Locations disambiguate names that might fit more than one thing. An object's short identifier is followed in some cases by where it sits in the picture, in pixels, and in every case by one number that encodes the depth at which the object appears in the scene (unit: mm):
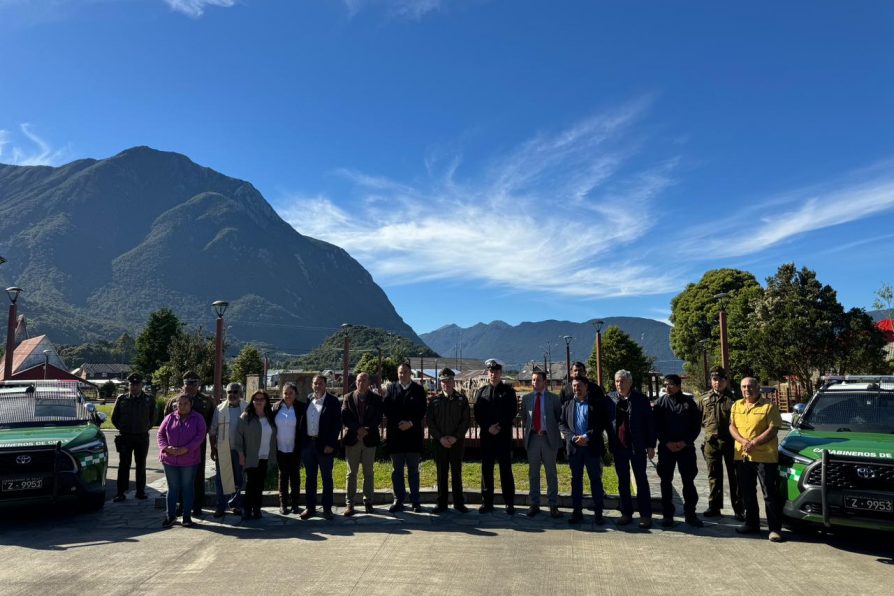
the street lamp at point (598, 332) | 19681
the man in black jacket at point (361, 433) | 7695
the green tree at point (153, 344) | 61562
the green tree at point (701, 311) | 41844
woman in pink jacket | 7254
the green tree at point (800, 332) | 24125
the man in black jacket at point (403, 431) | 7703
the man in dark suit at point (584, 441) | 7188
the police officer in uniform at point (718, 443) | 7348
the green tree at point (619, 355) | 45656
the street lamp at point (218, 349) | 12289
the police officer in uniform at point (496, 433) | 7664
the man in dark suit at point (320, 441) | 7551
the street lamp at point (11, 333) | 13992
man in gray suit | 7512
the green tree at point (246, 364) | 55469
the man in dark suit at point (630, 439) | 7047
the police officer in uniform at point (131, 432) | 8992
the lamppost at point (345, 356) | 24730
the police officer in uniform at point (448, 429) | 7758
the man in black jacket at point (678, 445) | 7051
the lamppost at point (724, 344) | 14170
